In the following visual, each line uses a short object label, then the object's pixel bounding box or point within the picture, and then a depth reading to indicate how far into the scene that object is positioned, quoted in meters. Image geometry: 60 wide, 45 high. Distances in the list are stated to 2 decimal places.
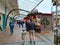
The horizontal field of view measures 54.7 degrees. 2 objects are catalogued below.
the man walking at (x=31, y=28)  3.94
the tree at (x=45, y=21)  7.05
